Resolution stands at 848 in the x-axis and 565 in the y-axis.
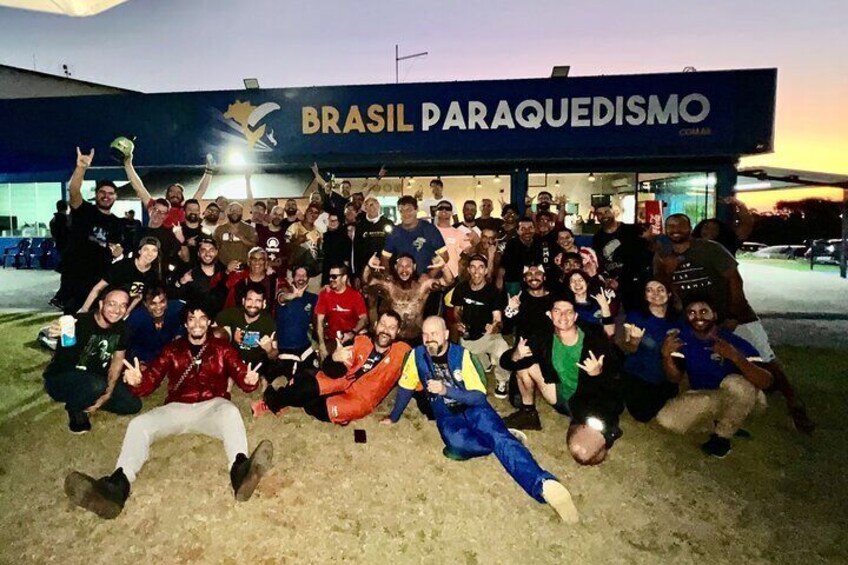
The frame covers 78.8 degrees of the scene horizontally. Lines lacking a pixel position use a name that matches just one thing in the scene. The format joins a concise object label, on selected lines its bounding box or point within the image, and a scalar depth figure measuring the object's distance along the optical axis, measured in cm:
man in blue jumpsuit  398
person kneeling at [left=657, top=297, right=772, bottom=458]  468
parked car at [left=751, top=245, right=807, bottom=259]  2678
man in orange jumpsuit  514
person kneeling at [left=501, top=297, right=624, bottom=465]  463
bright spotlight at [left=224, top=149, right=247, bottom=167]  1246
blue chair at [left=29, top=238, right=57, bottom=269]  1828
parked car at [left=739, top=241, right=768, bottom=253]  3350
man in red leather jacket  370
